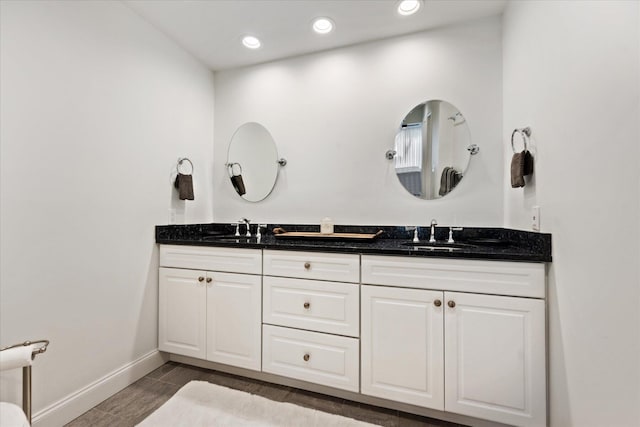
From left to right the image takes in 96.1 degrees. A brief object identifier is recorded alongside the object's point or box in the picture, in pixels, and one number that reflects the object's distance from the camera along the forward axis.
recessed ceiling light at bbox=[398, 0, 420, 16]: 1.84
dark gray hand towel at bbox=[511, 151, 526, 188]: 1.53
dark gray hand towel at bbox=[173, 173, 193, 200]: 2.22
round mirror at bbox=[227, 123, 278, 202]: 2.52
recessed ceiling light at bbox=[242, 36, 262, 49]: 2.22
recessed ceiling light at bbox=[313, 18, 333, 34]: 2.02
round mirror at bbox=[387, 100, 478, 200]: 2.04
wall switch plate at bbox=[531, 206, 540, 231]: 1.45
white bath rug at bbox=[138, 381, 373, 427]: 1.50
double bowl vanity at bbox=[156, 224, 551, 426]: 1.37
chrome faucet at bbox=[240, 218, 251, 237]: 2.49
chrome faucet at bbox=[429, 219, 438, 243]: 1.99
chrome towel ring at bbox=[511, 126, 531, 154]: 1.56
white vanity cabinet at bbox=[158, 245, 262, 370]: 1.84
